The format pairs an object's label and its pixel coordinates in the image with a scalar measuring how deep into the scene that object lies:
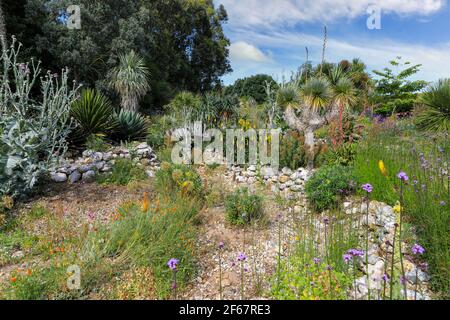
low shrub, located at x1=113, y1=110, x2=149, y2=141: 8.15
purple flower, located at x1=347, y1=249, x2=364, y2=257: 1.87
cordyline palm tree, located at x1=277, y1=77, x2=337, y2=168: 7.49
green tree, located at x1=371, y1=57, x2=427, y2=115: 16.89
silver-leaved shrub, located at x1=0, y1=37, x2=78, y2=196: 4.29
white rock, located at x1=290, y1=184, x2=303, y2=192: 4.99
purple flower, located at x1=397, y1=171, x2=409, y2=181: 1.87
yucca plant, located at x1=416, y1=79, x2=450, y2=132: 7.89
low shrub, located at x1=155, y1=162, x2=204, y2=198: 4.35
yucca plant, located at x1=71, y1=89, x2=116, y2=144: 7.06
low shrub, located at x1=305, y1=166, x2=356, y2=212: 3.98
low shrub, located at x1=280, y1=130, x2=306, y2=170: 5.96
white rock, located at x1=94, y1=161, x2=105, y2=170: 5.91
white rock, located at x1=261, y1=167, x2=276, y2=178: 5.75
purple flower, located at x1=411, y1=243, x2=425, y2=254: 1.69
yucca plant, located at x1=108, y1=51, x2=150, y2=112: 12.50
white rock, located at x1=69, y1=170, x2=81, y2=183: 5.45
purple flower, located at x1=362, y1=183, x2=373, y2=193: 2.11
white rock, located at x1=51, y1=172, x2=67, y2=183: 5.43
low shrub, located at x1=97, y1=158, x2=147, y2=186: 5.38
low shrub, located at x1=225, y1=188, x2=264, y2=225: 3.80
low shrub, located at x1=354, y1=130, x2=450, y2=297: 2.60
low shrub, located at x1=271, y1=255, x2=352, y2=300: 2.24
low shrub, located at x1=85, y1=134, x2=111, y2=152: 6.67
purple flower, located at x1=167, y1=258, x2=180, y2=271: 1.80
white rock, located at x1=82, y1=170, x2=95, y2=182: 5.52
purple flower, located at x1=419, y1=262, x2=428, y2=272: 2.43
